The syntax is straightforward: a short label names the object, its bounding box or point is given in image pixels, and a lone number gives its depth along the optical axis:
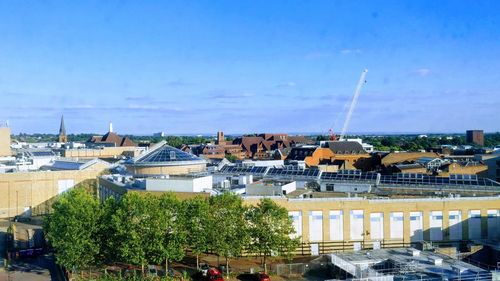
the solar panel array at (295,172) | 62.88
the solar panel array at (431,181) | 51.27
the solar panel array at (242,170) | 67.75
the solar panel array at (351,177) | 57.81
